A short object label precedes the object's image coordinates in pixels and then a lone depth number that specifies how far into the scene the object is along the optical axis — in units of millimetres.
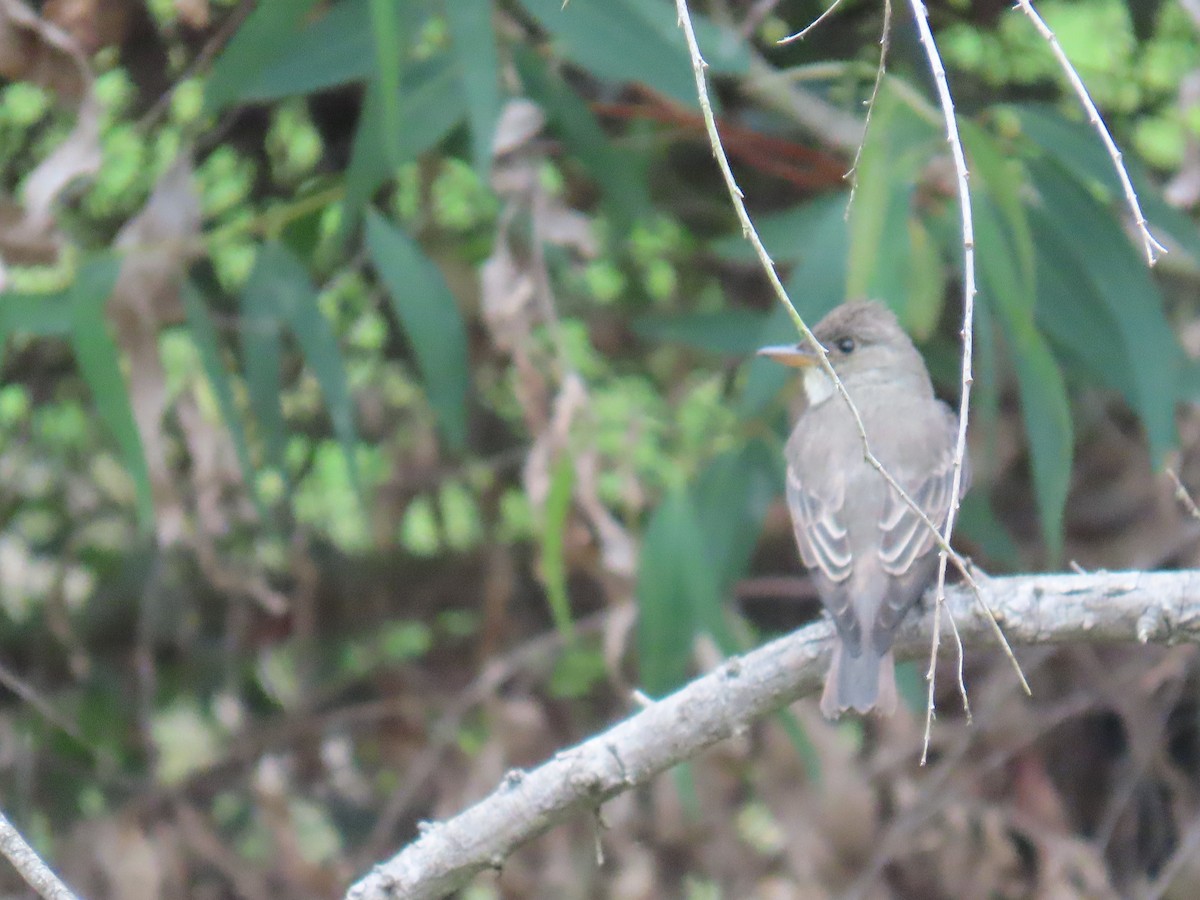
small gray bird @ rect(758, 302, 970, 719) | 7270
